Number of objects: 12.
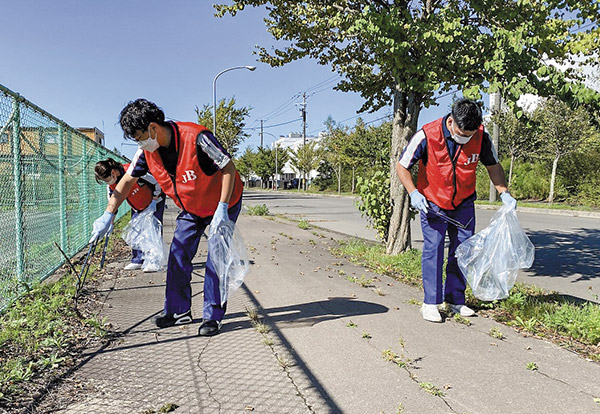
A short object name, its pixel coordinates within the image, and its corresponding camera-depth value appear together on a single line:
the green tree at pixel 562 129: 18.83
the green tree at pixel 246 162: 67.10
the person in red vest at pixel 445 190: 3.92
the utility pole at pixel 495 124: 19.08
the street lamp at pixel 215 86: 23.89
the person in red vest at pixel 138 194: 5.42
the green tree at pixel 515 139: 21.03
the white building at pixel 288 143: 77.38
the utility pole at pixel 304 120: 50.61
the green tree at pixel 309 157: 48.66
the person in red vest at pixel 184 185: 3.37
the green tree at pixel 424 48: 4.30
